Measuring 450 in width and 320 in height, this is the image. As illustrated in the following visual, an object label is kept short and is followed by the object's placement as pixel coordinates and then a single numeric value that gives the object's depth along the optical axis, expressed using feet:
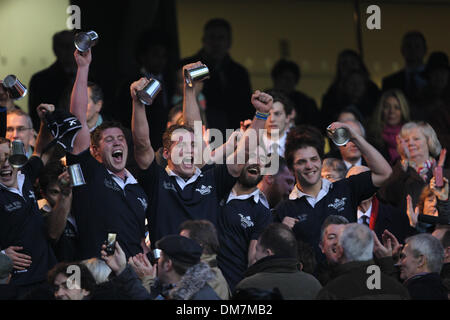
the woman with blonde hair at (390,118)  57.93
